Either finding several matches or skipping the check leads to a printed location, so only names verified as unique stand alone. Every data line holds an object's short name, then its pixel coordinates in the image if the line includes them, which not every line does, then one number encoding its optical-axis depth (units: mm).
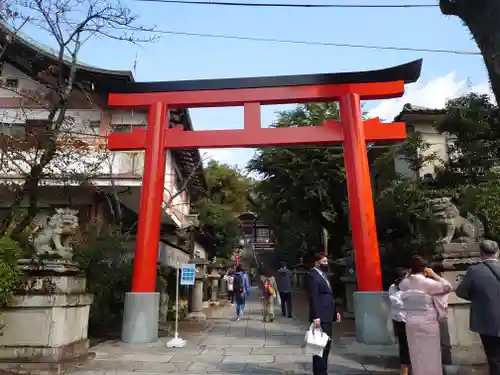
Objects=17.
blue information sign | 10172
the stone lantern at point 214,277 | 19484
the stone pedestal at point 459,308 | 5617
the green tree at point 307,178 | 16141
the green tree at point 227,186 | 31344
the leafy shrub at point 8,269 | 5840
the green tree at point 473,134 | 10391
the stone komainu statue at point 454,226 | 6355
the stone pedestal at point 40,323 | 6047
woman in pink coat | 4965
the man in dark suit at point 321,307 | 5227
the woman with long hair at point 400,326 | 5363
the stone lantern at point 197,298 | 14164
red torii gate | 9211
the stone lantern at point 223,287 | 27047
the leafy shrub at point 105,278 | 9391
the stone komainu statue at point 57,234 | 6688
